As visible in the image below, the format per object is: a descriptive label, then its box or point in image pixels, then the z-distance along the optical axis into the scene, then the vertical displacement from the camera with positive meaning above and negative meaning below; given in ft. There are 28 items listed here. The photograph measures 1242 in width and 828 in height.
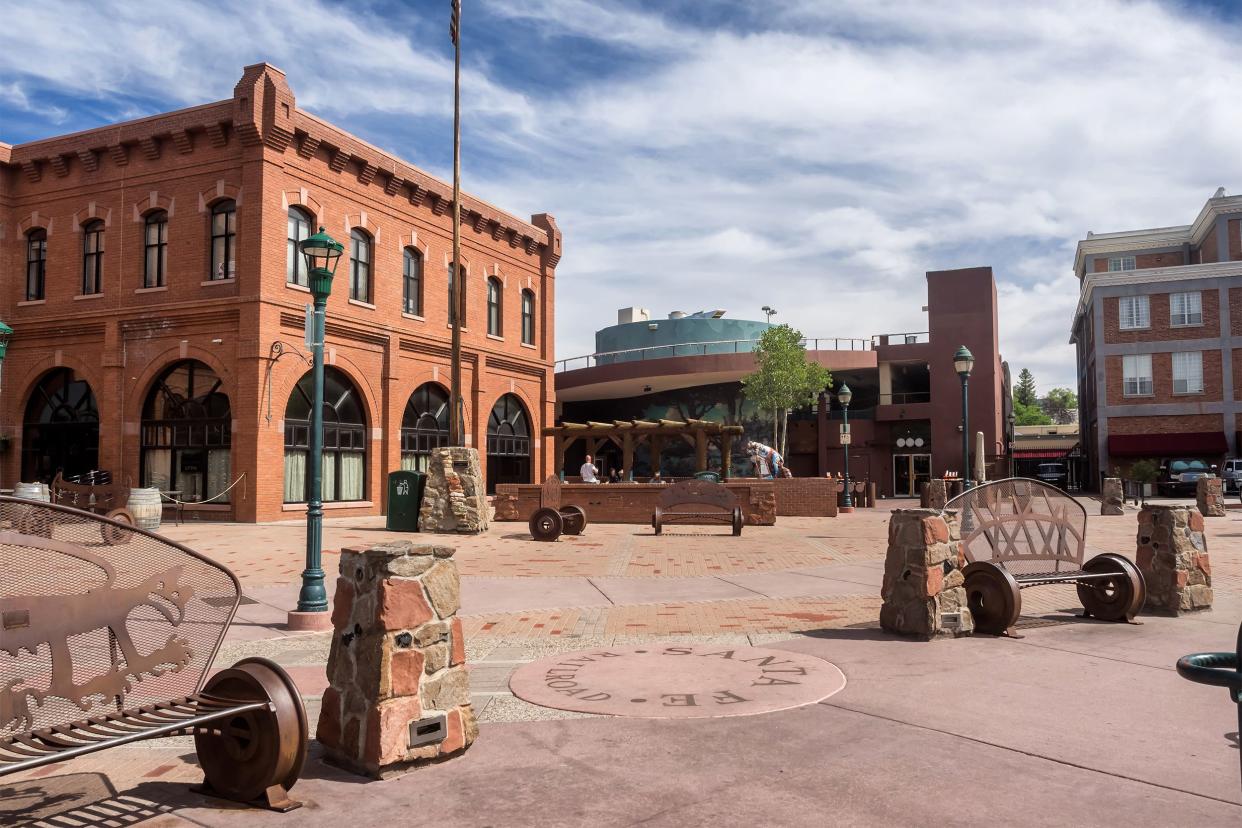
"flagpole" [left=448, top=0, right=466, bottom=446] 75.46 +18.04
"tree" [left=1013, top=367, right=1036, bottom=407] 458.50 +34.76
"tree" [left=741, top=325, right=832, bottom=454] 143.33 +13.36
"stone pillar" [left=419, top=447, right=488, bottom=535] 64.03 -2.96
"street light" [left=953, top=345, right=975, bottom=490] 58.80 +5.74
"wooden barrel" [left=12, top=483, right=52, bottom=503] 57.06 -1.98
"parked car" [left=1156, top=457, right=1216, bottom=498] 127.34 -2.67
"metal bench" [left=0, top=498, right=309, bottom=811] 11.80 -2.93
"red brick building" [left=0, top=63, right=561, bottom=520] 76.48 +14.37
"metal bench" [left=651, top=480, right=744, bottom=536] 63.67 -2.82
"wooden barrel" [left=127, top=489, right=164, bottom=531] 59.67 -3.26
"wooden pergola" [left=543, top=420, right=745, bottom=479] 88.48 +2.63
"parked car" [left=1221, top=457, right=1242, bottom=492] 125.59 -2.65
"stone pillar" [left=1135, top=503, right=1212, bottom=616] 29.55 -3.52
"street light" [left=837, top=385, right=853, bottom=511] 99.45 +3.26
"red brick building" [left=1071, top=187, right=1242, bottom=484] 138.31 +16.16
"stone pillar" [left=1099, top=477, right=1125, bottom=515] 85.97 -4.11
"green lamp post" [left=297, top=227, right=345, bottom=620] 29.50 +0.79
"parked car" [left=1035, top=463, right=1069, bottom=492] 175.04 -3.55
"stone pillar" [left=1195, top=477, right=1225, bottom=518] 83.15 -3.52
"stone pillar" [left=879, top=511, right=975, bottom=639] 25.41 -3.53
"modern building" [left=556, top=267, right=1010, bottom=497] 152.25 +12.40
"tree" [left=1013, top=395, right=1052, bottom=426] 395.14 +17.91
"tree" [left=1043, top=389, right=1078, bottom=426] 438.40 +27.58
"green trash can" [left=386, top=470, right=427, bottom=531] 65.05 -2.91
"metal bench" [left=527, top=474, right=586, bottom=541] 58.34 -4.01
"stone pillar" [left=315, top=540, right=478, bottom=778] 15.11 -3.61
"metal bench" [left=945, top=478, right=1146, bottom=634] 27.81 -2.84
